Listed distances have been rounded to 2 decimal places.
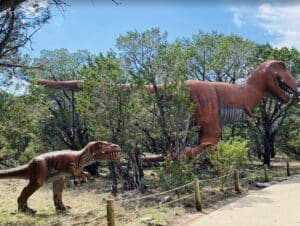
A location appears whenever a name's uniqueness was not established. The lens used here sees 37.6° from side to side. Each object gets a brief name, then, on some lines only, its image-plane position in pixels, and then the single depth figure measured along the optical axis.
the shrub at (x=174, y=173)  13.11
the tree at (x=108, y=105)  15.27
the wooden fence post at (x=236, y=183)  14.27
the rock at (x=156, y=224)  9.38
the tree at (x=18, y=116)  15.18
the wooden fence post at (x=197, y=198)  11.28
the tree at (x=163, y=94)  15.02
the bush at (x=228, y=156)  15.07
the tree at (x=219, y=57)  24.03
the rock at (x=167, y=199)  12.72
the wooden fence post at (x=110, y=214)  7.83
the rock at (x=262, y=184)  16.05
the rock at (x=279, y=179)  17.75
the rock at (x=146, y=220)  9.58
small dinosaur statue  11.84
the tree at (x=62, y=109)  22.67
